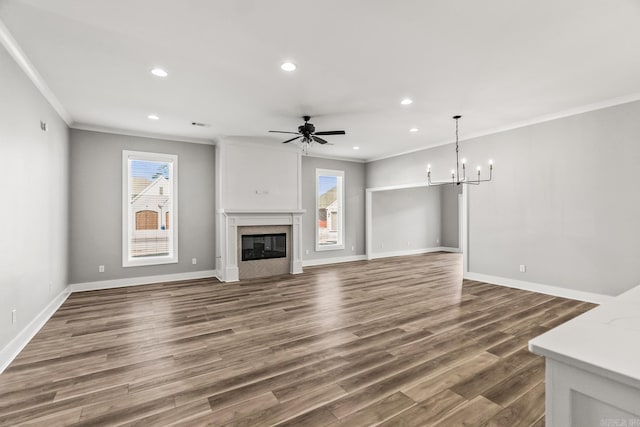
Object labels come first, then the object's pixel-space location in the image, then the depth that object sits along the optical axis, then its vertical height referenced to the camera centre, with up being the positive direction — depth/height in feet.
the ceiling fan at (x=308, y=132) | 15.94 +4.45
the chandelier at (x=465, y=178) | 18.65 +2.33
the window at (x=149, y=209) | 18.95 +0.42
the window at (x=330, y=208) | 26.81 +0.58
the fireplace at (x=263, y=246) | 21.09 -2.26
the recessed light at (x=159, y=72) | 11.05 +5.32
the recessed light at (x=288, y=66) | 10.62 +5.31
